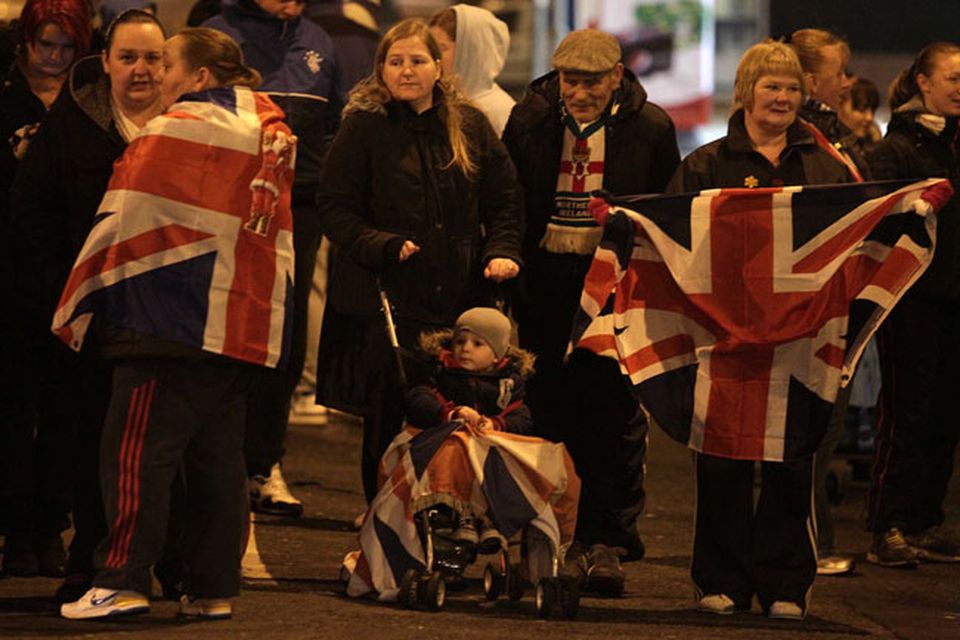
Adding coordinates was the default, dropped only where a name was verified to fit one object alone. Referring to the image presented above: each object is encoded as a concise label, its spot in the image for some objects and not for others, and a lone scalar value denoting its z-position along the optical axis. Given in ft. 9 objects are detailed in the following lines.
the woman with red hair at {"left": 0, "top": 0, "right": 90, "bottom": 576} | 55.57
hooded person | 67.77
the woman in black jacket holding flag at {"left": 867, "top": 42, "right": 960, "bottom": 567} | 63.62
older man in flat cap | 58.18
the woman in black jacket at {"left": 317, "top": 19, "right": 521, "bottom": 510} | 56.59
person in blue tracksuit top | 66.90
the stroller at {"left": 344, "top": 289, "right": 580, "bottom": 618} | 52.80
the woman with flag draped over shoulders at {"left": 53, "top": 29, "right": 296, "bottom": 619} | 49.03
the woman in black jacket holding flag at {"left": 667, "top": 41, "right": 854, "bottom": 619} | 53.67
